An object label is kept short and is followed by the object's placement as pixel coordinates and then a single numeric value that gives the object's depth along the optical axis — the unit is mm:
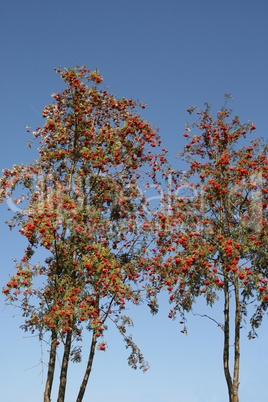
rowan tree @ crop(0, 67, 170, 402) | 14312
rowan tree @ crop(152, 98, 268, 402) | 15172
